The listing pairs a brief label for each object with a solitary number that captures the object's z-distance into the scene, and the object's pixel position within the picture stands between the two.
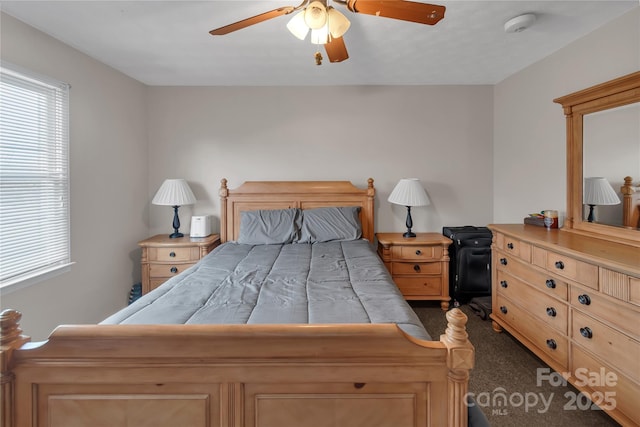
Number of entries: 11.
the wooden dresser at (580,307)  1.42
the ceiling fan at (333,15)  1.41
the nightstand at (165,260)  3.04
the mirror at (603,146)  1.84
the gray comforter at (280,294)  1.37
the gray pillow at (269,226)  2.96
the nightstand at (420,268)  3.07
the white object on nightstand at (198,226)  3.23
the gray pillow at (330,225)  3.00
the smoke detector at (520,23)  1.98
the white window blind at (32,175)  1.93
